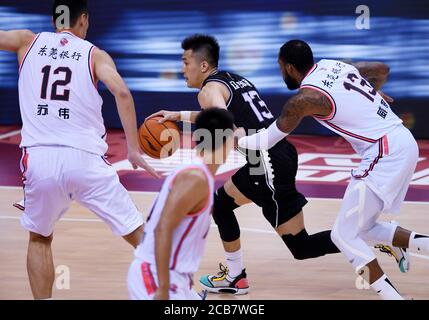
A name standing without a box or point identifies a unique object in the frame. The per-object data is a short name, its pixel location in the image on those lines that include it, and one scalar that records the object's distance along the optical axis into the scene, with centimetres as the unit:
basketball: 1110
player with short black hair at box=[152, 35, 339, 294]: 1151
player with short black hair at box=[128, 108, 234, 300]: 747
